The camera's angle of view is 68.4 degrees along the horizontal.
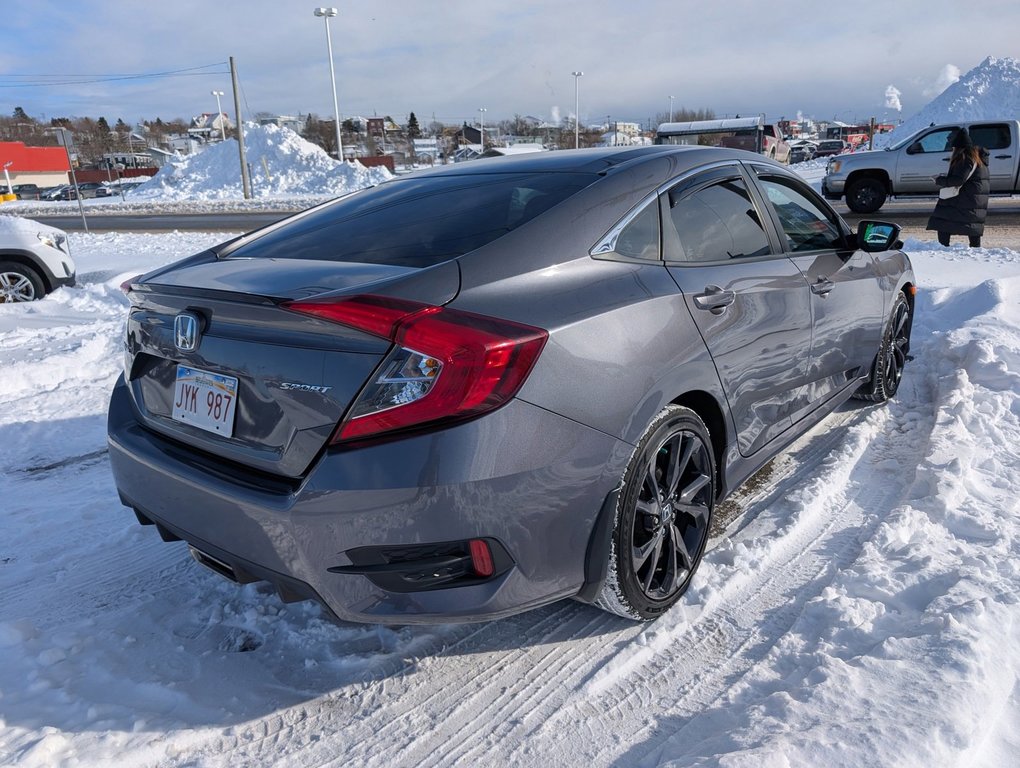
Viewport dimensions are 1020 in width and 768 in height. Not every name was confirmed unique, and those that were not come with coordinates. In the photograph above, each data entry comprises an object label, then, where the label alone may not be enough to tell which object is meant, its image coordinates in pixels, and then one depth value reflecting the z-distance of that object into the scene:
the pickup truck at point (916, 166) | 14.96
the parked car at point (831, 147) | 50.34
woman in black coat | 10.26
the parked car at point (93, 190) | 50.25
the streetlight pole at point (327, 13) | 41.03
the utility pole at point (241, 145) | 31.52
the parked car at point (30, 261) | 8.80
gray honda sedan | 1.97
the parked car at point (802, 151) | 47.88
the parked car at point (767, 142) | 29.46
